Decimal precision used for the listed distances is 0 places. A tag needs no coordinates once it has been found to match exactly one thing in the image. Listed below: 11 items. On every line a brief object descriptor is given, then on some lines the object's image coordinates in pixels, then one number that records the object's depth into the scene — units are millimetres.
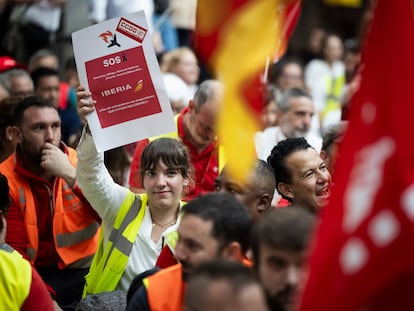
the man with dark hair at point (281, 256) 8540
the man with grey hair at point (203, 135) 15164
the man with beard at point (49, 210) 13666
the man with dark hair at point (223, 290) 7798
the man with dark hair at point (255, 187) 12168
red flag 7218
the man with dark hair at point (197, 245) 9548
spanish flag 8057
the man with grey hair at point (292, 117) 18519
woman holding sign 12572
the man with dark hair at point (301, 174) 12872
